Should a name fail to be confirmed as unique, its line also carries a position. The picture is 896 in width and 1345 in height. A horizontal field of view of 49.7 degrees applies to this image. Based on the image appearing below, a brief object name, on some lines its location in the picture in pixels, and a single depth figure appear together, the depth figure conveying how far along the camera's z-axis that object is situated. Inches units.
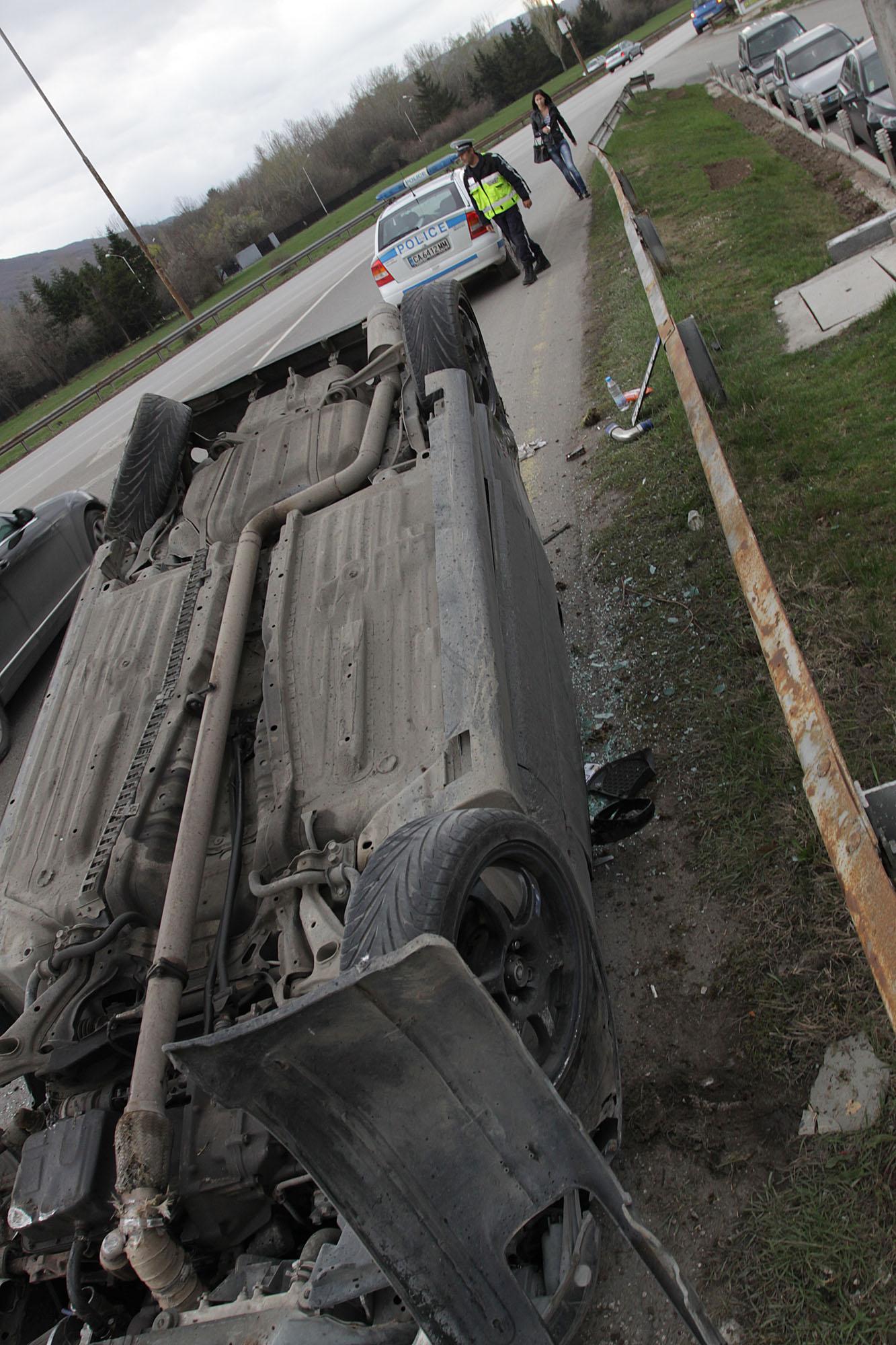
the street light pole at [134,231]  1016.9
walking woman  496.7
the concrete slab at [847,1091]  98.4
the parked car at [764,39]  650.2
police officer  430.9
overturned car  87.4
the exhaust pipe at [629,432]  262.1
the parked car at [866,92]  354.0
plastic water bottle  280.4
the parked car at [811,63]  497.0
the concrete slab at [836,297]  256.4
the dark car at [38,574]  305.6
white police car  449.7
